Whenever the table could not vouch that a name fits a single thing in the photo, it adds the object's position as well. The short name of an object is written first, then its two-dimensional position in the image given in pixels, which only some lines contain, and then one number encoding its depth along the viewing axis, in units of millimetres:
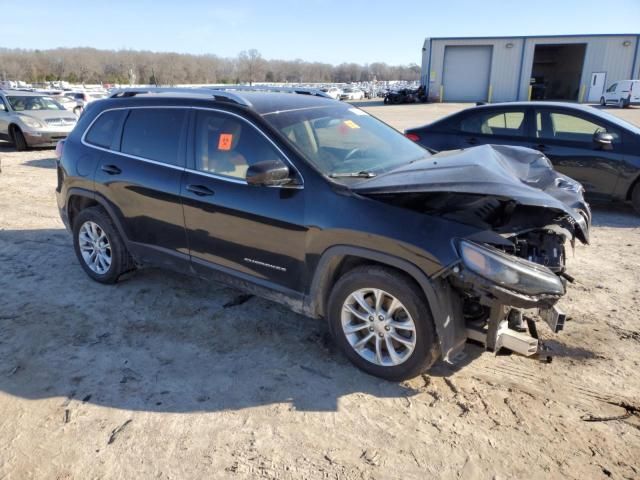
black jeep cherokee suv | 2865
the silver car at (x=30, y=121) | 13461
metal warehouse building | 40500
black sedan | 6754
